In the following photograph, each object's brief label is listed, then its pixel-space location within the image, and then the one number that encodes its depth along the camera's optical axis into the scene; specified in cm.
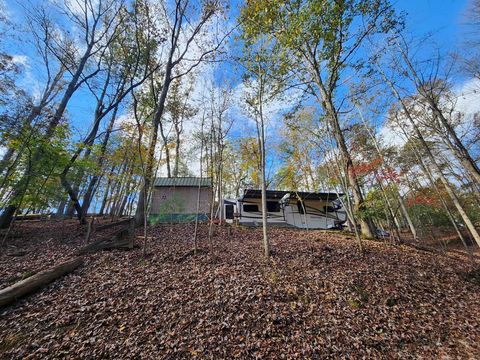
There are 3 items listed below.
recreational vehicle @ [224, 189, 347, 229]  1518
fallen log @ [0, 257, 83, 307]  417
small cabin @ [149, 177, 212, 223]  1454
